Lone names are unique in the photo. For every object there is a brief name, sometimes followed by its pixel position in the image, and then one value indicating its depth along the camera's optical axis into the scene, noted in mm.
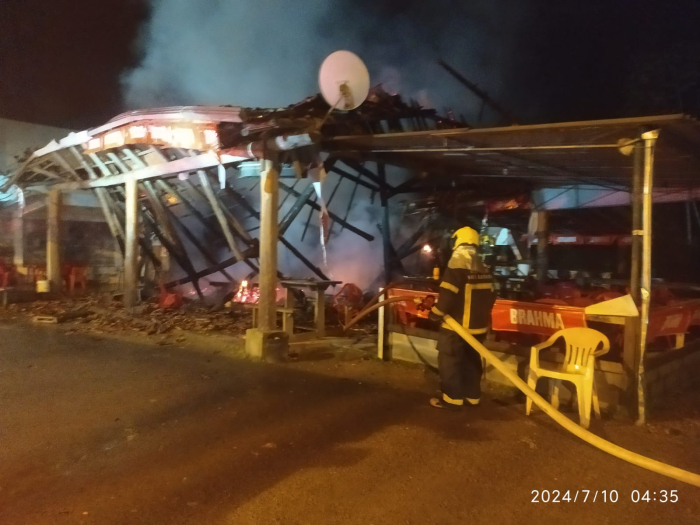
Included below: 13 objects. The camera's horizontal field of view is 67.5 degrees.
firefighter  5555
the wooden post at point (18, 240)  16188
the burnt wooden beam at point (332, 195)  12489
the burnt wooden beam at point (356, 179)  10311
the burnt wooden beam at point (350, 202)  12883
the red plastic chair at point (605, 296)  6866
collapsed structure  5336
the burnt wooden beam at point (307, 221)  12793
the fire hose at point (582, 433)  3977
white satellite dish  6883
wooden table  8727
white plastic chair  5094
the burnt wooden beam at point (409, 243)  11875
